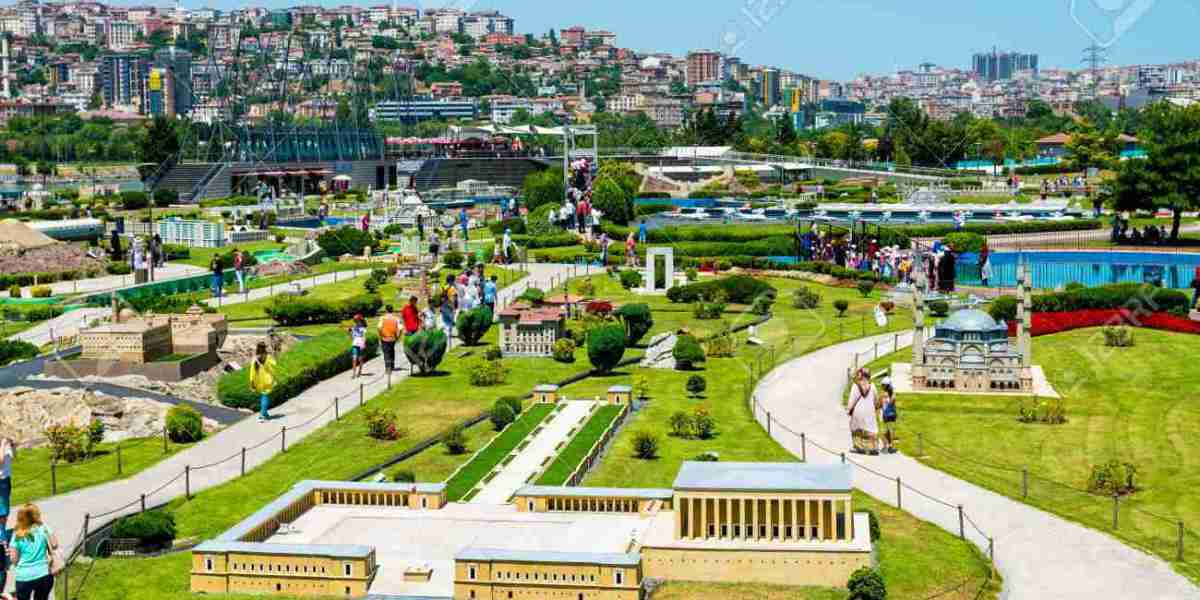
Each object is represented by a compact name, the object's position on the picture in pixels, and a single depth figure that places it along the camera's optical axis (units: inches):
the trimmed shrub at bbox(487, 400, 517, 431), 1011.9
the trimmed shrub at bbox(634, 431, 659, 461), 925.8
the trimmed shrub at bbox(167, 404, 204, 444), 973.8
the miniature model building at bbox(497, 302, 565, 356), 1311.5
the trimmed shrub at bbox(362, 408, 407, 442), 983.0
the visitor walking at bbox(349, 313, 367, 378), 1195.9
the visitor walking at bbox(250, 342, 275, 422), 1019.9
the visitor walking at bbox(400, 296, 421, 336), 1250.6
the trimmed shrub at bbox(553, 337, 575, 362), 1285.7
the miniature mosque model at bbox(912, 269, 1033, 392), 1128.2
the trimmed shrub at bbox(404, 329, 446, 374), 1210.6
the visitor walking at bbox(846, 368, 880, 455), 917.2
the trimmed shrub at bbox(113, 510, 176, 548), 732.0
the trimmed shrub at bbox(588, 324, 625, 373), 1217.4
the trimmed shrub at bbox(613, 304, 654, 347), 1373.0
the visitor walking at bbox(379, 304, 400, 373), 1179.9
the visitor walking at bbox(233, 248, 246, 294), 1765.5
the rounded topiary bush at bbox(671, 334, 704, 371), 1242.6
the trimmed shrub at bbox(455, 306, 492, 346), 1359.5
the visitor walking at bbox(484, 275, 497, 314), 1475.1
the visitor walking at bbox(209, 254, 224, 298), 1694.1
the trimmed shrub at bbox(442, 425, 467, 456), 939.3
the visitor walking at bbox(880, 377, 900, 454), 950.4
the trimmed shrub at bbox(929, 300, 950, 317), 1525.6
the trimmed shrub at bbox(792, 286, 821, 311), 1617.9
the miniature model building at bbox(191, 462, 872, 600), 646.5
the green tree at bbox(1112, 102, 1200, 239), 2151.8
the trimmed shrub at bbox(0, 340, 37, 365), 1256.2
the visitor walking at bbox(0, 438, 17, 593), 696.4
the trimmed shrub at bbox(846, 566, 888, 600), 642.8
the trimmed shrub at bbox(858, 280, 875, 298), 1716.2
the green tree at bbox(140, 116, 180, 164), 4276.6
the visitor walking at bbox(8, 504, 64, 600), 579.2
